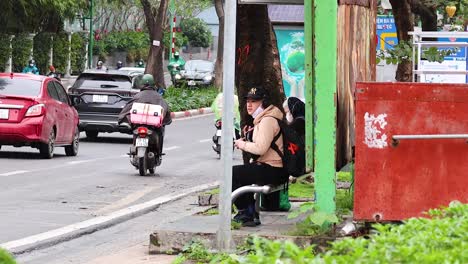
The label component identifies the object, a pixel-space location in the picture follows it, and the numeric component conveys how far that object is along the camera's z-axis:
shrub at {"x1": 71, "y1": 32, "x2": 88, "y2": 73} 62.03
